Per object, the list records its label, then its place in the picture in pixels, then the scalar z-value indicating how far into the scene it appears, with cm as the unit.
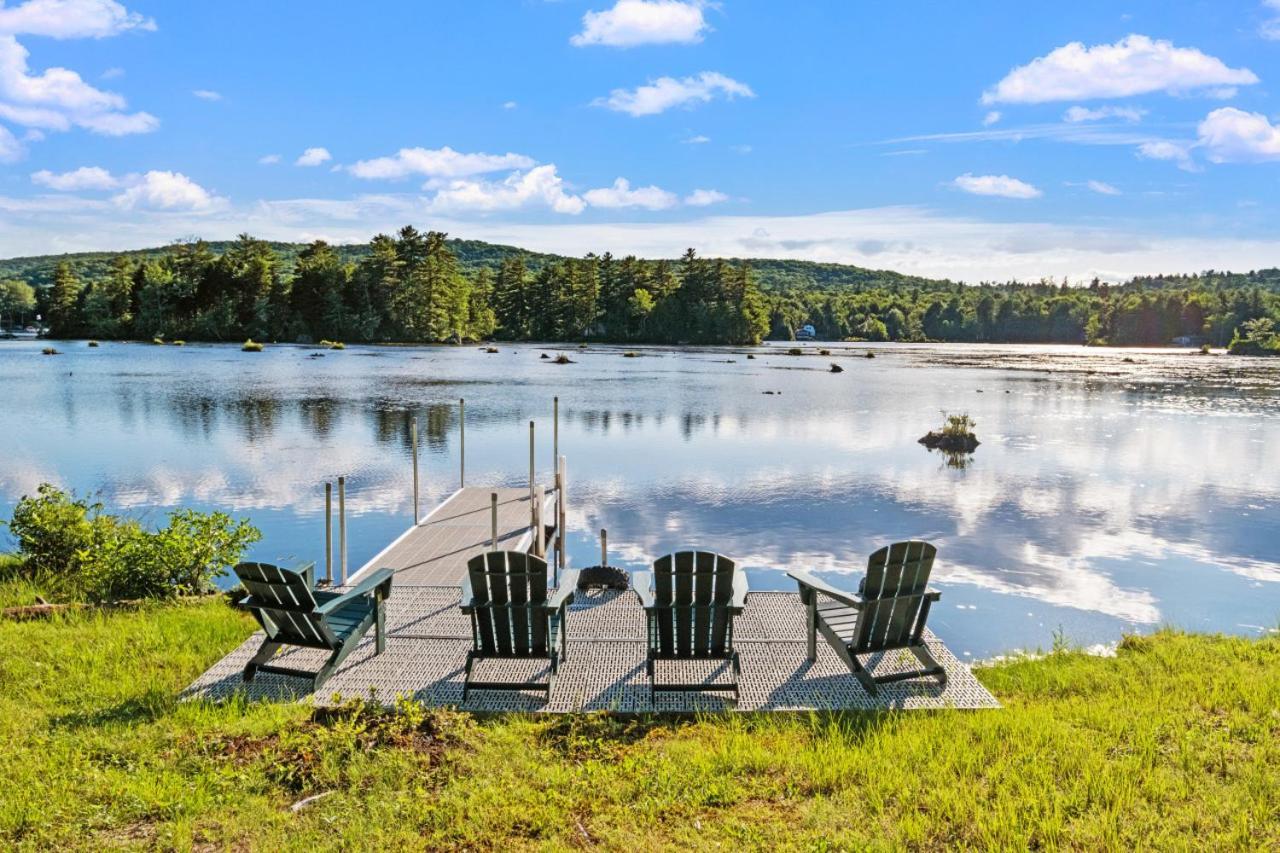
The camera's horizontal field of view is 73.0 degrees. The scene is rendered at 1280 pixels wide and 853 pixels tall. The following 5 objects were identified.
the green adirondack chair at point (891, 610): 604
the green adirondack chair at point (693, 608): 602
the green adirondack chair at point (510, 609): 595
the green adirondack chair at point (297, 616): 587
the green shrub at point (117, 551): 829
